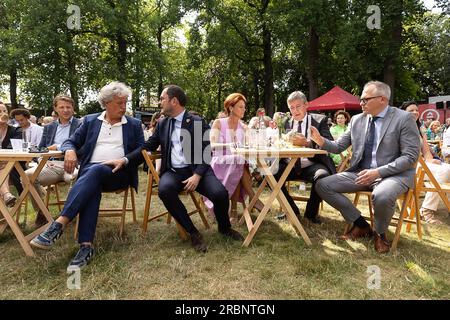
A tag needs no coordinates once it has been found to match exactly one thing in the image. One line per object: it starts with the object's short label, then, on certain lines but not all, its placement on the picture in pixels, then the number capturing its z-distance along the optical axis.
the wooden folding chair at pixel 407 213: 3.00
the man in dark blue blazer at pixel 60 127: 3.90
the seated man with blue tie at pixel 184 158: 3.08
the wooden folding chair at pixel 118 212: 3.32
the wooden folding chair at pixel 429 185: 3.32
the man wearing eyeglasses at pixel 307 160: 3.65
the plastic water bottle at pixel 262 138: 3.28
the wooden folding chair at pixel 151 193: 3.20
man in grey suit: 2.93
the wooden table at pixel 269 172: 2.97
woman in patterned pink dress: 3.82
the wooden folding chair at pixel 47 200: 3.80
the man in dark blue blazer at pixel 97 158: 2.67
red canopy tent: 14.16
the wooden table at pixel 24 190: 2.74
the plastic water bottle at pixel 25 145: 3.06
